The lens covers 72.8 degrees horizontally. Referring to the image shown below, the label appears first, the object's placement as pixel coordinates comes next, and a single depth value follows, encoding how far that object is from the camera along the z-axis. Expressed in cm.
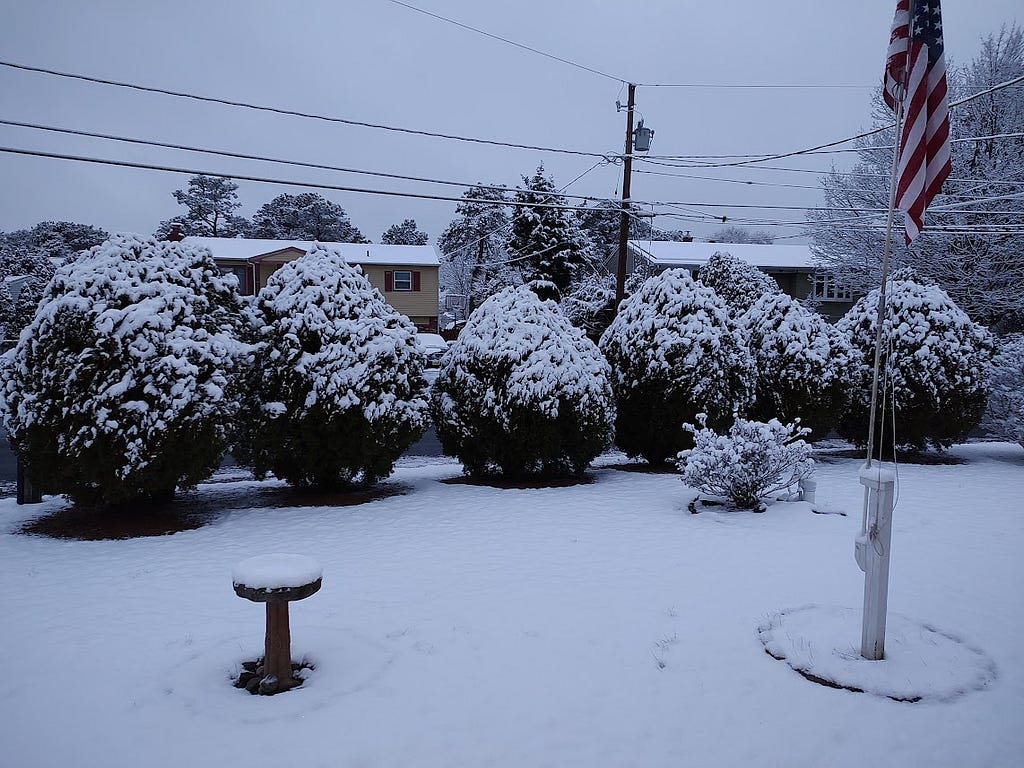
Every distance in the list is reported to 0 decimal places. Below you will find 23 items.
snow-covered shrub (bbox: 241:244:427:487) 856
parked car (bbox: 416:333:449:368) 2914
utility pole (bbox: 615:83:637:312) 1574
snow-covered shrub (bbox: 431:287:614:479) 946
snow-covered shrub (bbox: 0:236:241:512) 727
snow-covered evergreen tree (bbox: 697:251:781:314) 1619
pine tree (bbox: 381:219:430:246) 6419
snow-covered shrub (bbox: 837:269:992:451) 1162
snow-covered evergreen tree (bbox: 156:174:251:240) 5562
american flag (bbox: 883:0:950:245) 462
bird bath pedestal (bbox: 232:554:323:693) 401
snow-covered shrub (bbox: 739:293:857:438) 1158
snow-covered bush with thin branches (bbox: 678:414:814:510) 825
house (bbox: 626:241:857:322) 3064
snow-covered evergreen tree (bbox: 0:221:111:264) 4156
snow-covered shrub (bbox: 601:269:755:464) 1043
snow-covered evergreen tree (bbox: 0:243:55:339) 1940
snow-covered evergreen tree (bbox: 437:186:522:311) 3909
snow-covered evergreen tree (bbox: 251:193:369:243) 5266
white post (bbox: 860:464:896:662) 432
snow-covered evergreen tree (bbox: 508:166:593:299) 3004
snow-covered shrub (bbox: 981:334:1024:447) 1180
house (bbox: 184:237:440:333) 3297
